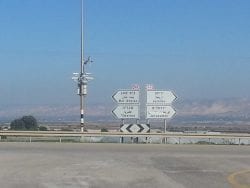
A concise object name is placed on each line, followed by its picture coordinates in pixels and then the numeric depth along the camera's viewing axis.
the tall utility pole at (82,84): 45.19
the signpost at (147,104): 41.94
